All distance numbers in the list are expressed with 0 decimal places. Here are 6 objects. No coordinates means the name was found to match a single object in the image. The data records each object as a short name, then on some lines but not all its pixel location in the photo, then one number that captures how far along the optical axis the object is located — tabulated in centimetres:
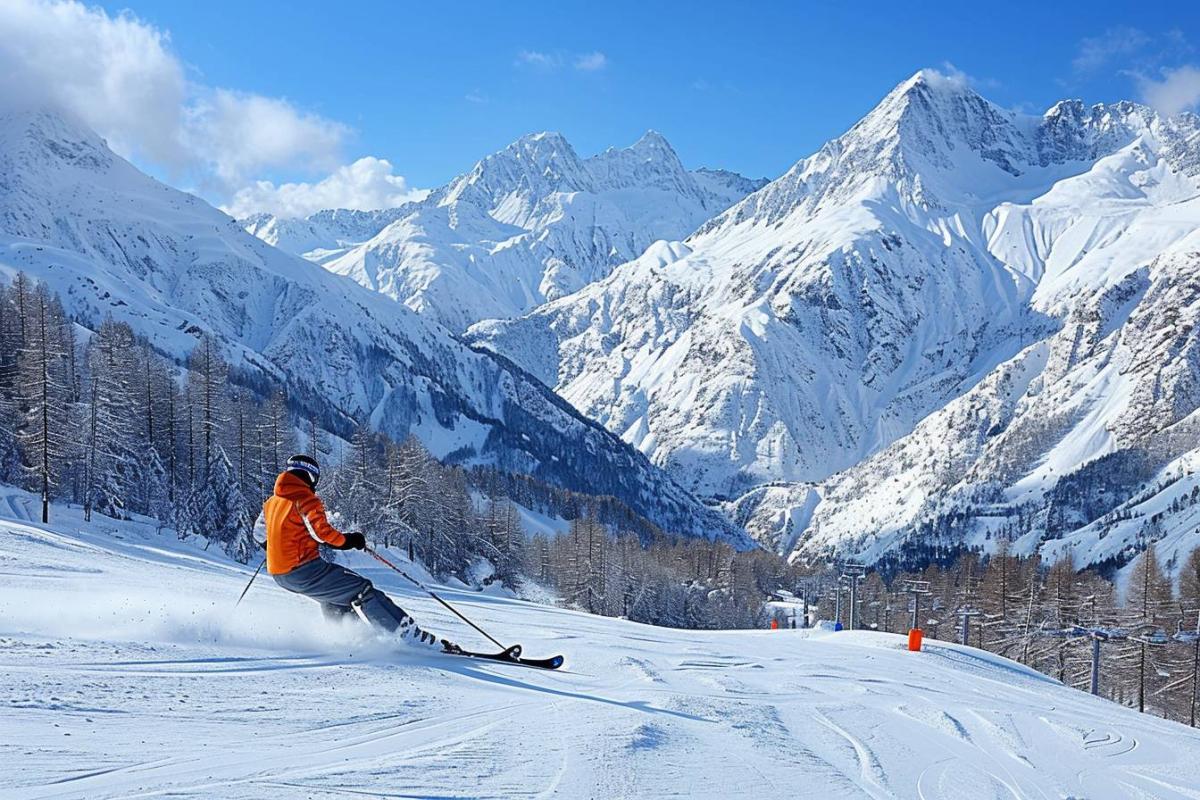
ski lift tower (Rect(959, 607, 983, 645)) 5686
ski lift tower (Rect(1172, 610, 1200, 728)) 4906
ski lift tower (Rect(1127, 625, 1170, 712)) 4747
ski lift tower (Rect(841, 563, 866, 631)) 6481
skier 1224
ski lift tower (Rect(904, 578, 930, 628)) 5967
